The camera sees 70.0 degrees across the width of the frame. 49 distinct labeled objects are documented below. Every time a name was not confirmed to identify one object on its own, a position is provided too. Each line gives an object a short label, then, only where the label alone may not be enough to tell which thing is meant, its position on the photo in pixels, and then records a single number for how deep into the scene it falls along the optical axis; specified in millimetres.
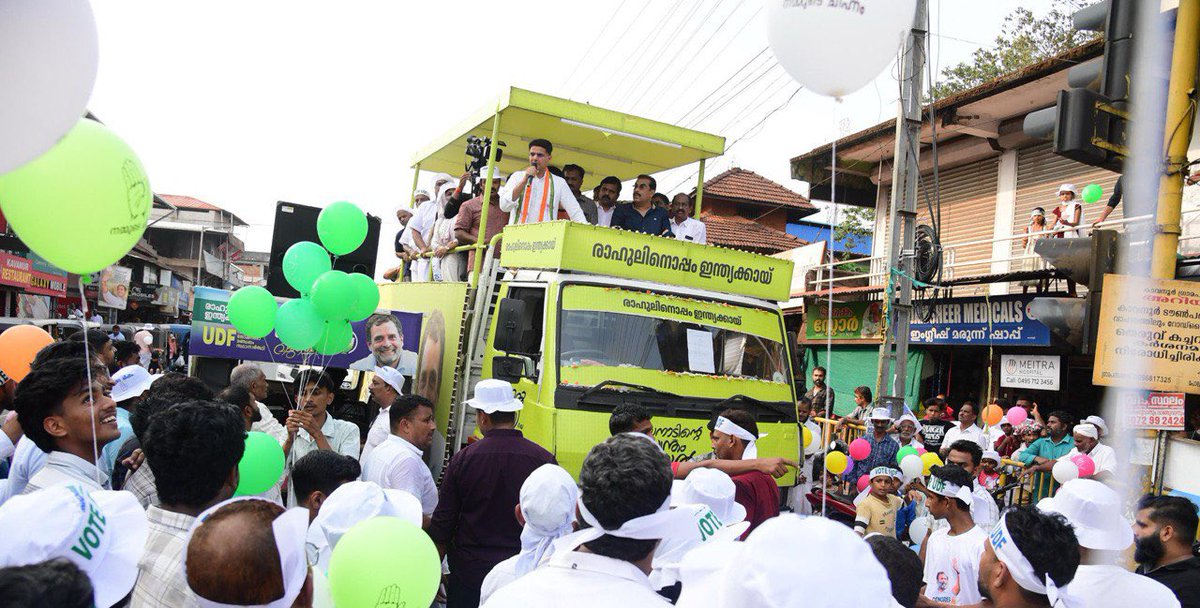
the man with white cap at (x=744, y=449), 4453
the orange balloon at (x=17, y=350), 5055
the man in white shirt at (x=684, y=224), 8875
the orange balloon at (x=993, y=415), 12000
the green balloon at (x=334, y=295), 5480
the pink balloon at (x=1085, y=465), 7992
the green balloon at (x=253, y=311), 5516
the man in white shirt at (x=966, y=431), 10093
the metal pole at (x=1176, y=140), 6164
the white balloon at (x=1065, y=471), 7691
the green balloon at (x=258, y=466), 3555
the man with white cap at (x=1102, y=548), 3225
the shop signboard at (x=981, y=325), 13961
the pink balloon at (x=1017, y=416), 11586
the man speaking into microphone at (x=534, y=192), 7641
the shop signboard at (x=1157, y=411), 6442
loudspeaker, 9133
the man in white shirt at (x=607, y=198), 8883
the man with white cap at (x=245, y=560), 1997
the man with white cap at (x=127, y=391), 4247
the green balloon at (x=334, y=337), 5771
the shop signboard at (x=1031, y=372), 13656
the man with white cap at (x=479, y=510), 4309
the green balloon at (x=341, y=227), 6094
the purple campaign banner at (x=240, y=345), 7234
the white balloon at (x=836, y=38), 3945
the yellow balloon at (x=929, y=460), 7743
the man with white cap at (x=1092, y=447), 8680
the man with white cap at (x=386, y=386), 6336
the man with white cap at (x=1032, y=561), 2883
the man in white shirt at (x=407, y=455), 4668
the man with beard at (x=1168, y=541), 3961
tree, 23891
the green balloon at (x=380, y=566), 2381
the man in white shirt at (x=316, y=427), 4923
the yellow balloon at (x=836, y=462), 7844
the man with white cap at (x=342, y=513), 2975
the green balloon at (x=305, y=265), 5887
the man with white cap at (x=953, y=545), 4270
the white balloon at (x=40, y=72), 1914
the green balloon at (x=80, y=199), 2695
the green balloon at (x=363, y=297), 5707
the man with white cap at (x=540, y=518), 3293
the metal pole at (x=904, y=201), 9695
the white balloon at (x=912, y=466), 6898
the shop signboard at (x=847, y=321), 18203
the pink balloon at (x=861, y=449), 8662
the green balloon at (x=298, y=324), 5535
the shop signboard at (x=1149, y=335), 5586
